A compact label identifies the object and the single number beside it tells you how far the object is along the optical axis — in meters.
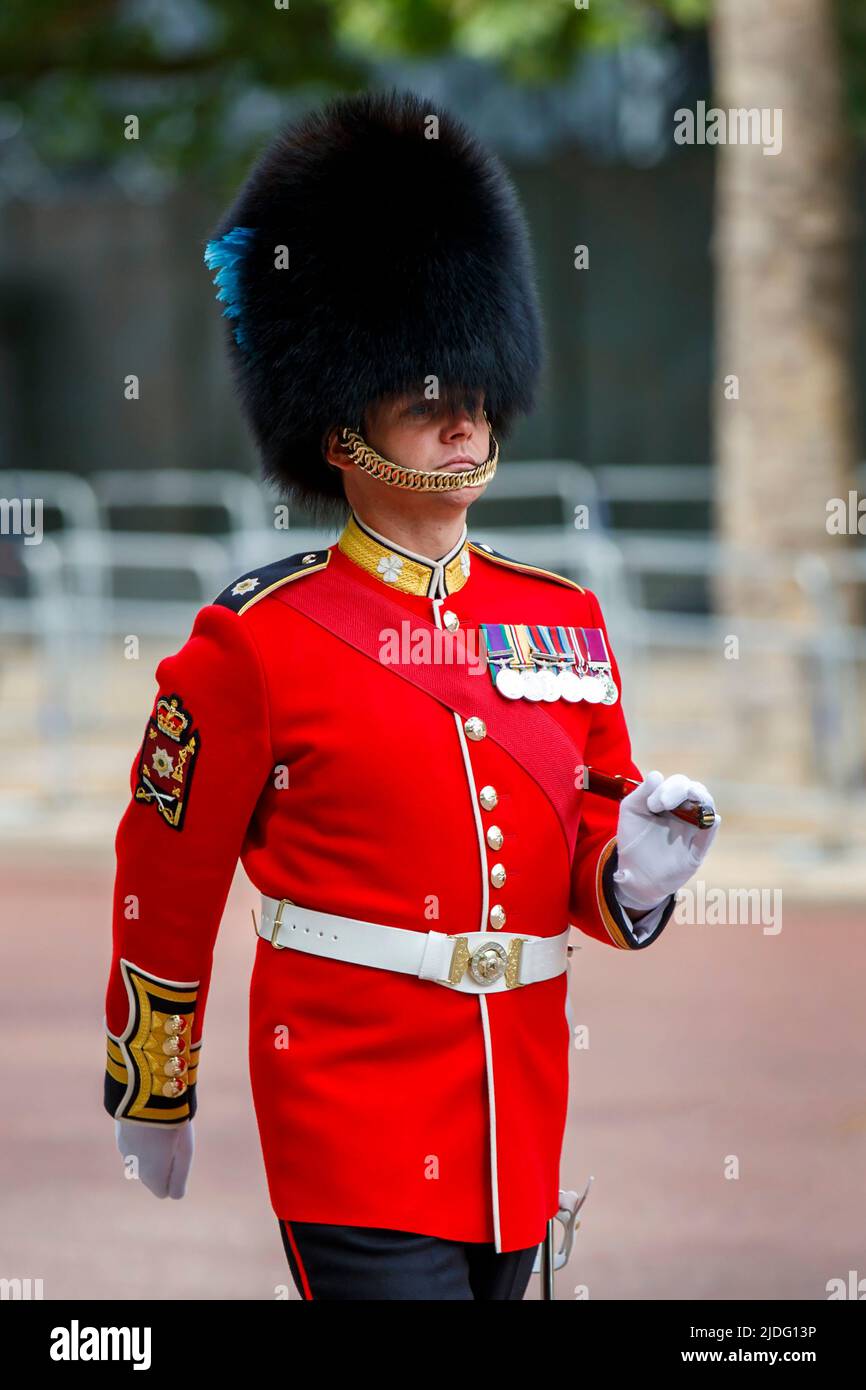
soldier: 5.66
